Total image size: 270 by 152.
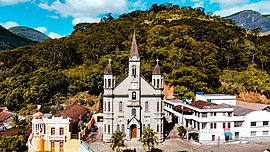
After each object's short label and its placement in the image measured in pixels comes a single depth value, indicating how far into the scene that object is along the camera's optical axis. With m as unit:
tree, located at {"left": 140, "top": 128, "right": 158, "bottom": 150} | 30.28
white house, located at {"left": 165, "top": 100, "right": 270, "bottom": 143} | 36.09
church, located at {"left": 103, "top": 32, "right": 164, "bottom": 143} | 34.38
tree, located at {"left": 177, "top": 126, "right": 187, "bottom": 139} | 36.74
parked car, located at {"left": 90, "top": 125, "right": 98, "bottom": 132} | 39.28
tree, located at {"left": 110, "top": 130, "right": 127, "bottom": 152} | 29.72
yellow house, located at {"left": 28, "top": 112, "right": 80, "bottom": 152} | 31.87
